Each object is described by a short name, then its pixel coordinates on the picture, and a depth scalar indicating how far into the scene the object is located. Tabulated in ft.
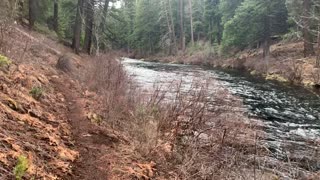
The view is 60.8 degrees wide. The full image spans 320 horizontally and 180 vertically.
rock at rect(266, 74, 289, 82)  56.20
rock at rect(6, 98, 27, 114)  15.36
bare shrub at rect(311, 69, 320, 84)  47.67
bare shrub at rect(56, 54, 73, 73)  32.82
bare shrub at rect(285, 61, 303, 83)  52.60
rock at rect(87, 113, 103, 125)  18.71
